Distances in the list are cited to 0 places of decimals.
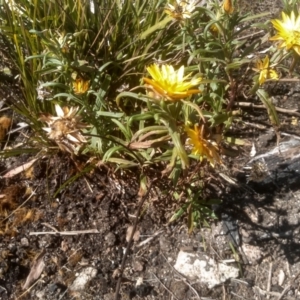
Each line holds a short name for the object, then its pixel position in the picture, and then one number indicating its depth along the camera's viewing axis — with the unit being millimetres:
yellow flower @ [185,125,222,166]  248
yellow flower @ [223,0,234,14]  271
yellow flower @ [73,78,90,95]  311
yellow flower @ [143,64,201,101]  233
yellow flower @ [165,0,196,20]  282
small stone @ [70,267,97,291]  315
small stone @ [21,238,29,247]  331
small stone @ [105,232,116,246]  329
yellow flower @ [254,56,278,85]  293
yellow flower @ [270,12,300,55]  267
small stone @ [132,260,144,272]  321
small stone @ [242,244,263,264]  320
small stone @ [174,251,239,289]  315
